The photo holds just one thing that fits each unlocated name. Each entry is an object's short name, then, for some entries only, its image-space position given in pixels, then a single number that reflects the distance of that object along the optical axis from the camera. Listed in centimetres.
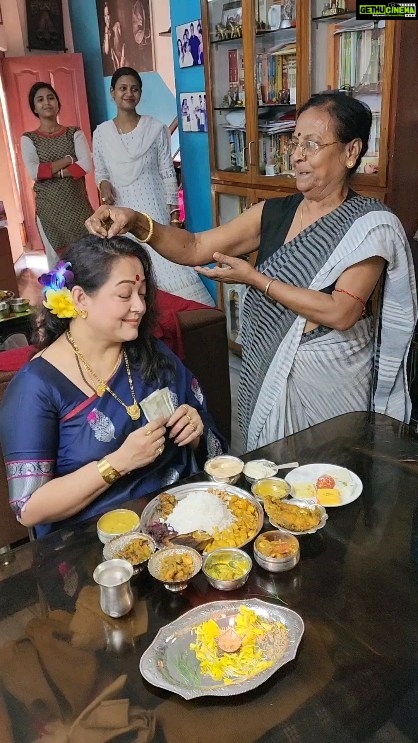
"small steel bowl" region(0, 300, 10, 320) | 324
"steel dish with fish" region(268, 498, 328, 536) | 116
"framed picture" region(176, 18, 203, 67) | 380
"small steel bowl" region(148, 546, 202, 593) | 104
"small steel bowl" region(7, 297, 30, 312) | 332
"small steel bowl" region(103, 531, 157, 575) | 111
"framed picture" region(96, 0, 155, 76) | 521
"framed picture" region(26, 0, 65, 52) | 632
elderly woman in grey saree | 166
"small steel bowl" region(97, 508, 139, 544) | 116
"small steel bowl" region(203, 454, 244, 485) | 135
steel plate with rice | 117
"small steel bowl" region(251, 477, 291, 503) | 130
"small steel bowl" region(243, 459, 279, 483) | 136
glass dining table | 81
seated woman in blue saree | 133
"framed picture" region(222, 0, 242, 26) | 344
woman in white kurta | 409
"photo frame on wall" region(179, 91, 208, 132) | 395
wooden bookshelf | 250
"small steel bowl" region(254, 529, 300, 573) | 108
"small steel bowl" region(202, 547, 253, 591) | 104
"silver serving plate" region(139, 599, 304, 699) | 86
